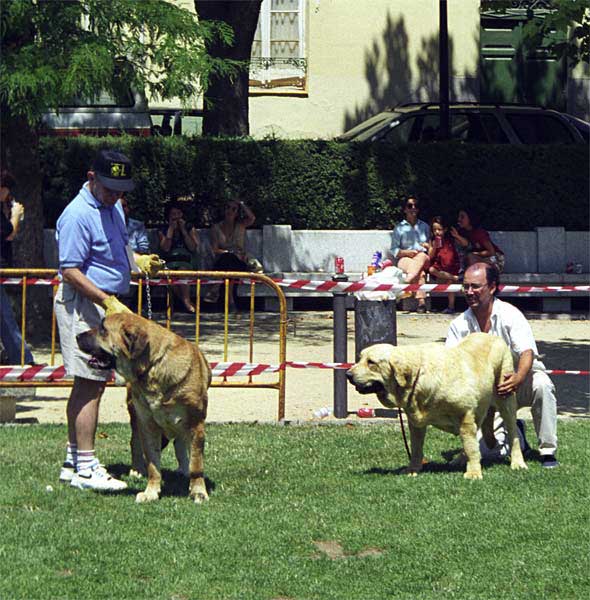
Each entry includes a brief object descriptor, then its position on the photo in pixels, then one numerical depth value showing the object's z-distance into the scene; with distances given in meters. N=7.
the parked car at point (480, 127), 21.33
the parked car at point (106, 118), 22.08
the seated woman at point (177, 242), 17.64
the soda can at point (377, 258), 18.19
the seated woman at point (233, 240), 17.86
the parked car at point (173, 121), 23.58
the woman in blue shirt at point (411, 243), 17.86
